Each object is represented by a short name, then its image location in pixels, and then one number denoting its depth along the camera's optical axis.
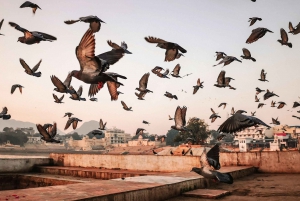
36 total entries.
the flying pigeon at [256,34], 8.97
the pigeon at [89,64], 5.66
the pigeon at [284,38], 10.07
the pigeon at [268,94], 13.26
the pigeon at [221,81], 11.51
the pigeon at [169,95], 14.15
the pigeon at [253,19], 9.65
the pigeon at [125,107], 13.71
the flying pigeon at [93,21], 6.68
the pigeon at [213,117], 15.95
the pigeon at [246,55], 11.51
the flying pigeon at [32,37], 7.27
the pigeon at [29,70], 9.67
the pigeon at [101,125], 15.18
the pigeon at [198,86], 13.85
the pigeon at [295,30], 9.28
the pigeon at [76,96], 9.77
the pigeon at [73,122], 13.05
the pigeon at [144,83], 11.23
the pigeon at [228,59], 10.05
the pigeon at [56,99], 12.16
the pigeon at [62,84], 8.10
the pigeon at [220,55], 11.75
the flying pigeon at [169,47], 7.55
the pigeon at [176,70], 12.70
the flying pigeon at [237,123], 6.31
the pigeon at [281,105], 15.70
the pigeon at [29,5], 8.27
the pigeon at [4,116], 12.04
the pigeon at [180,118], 10.16
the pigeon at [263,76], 12.81
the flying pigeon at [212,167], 5.82
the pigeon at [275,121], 17.10
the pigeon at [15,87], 12.23
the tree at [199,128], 87.75
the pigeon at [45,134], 9.61
